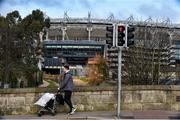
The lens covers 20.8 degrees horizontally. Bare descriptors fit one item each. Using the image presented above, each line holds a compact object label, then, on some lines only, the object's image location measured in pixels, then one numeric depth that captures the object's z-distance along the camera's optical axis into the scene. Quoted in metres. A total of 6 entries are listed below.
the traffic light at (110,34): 15.85
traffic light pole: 15.61
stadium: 44.09
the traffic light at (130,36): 15.88
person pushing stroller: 15.89
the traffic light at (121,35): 15.80
